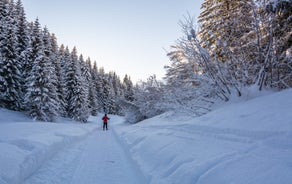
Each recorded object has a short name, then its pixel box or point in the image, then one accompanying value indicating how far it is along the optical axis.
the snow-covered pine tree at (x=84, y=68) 44.31
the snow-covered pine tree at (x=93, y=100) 44.44
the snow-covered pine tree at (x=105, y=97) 54.94
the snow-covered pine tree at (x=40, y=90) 21.86
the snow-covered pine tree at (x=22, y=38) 23.88
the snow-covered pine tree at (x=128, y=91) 46.68
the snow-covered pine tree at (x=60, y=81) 28.60
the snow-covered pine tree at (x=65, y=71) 29.51
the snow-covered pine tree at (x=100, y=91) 53.79
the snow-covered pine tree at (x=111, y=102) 55.38
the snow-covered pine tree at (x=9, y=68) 21.56
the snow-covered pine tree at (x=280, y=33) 5.68
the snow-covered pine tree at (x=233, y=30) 6.36
